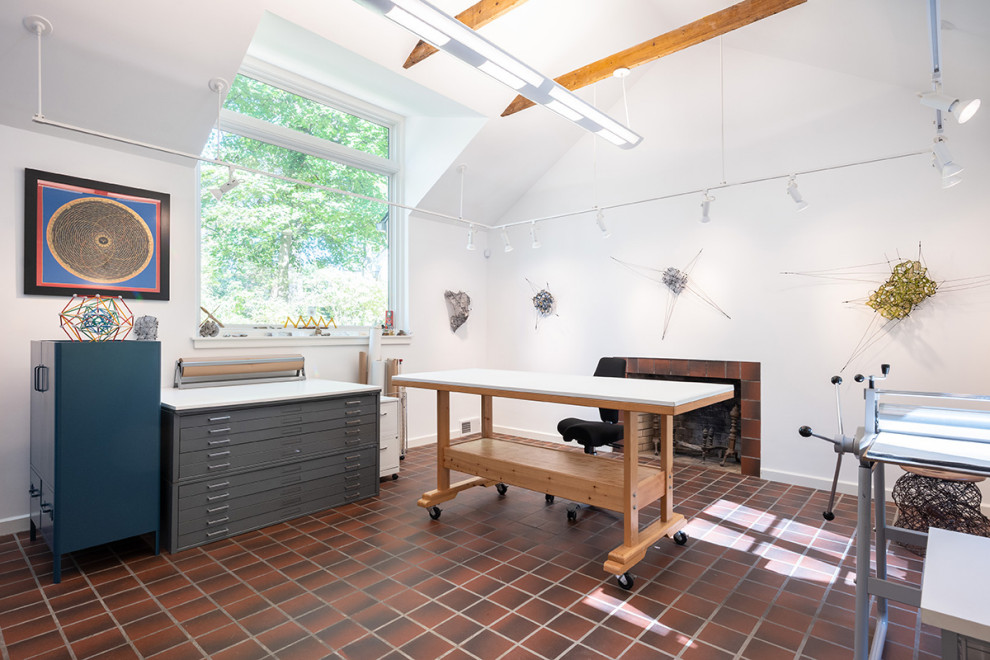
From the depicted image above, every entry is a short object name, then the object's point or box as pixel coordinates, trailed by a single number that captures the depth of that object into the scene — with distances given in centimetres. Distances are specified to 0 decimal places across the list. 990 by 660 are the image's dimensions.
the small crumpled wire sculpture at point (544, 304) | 576
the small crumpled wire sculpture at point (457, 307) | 588
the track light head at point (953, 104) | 219
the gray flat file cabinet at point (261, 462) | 290
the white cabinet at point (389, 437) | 421
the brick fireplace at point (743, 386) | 445
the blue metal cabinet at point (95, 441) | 254
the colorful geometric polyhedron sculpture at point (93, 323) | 277
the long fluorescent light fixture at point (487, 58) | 227
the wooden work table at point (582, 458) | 262
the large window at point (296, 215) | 424
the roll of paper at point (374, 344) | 491
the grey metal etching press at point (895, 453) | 159
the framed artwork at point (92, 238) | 310
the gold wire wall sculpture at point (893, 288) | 358
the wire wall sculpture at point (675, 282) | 472
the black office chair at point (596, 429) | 359
